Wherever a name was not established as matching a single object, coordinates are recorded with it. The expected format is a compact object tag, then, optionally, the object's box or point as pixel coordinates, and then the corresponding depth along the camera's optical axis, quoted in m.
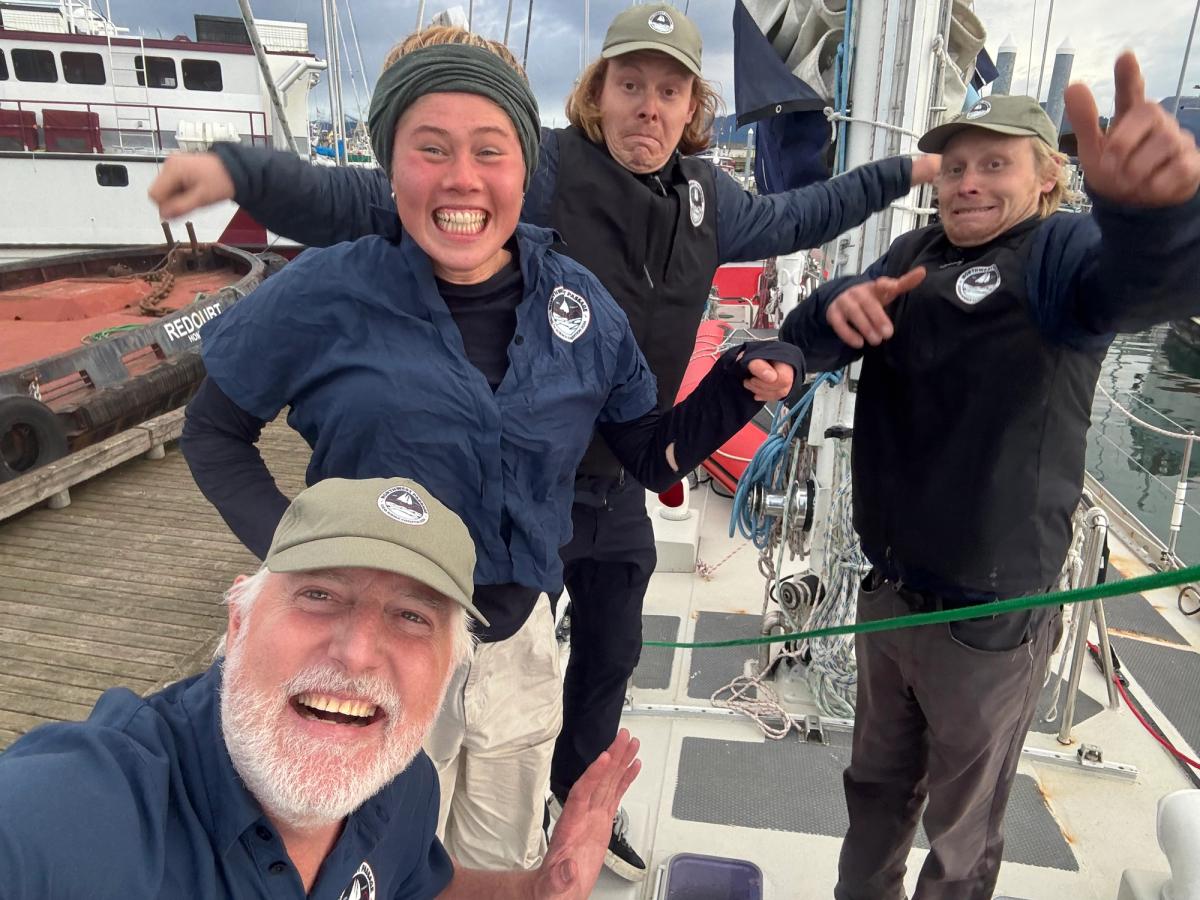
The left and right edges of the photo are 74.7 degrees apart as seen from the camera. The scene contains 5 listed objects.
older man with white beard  0.93
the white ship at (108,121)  15.47
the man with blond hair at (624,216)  1.81
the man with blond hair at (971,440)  1.69
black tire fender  6.44
